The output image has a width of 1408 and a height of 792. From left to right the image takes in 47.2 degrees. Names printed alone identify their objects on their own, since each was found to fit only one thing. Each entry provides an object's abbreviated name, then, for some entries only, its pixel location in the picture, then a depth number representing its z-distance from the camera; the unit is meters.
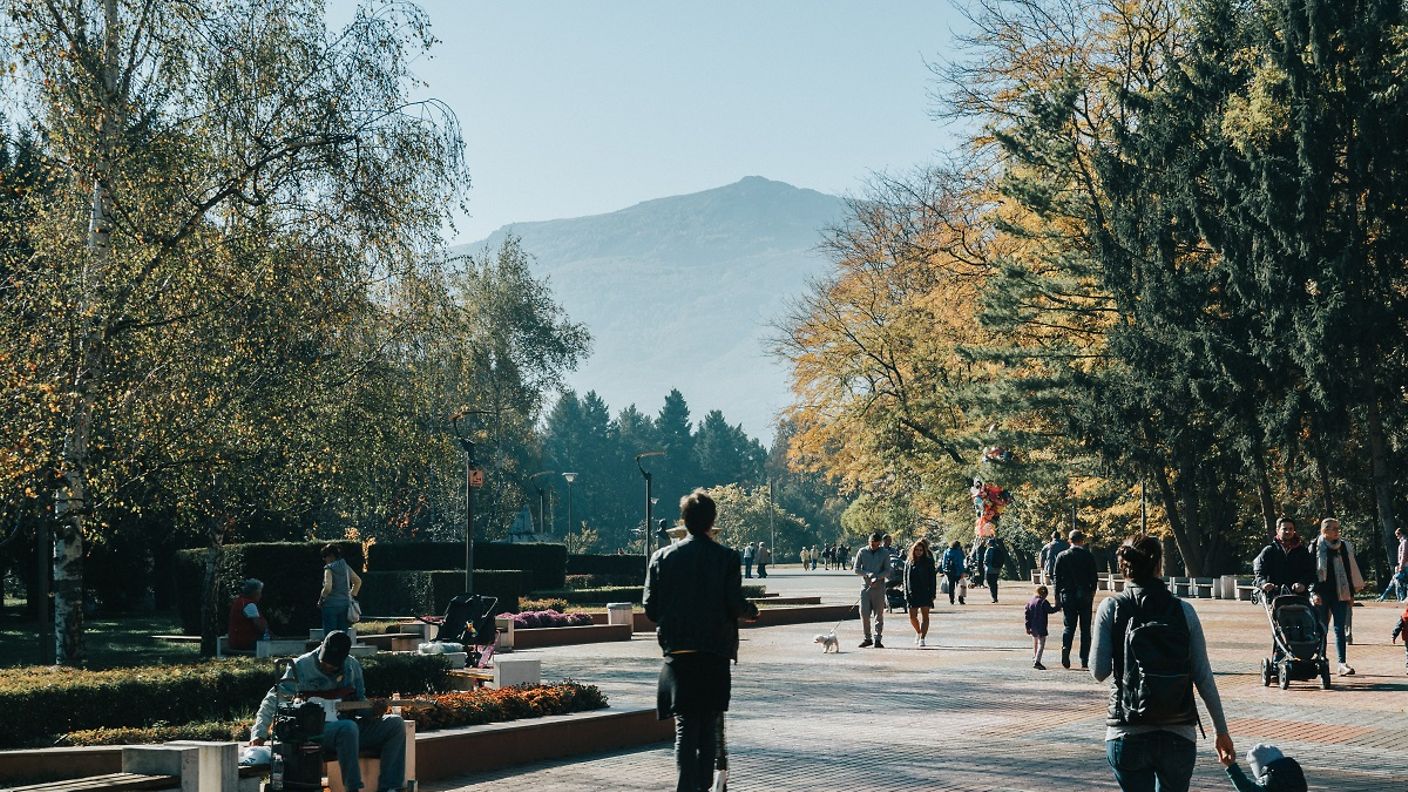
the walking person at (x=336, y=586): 22.12
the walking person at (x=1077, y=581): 19.89
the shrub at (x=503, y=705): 12.27
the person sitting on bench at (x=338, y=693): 10.35
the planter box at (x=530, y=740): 11.48
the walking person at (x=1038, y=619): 19.78
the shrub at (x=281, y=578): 26.50
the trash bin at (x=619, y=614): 29.14
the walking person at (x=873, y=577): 25.03
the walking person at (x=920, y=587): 25.09
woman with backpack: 6.61
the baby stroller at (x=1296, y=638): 16.61
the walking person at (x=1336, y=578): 18.28
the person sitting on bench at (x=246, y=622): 19.88
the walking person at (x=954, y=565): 42.00
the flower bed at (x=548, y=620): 28.31
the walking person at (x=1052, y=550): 34.91
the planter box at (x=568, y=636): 27.42
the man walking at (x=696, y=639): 8.57
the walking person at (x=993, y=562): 42.19
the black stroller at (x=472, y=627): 19.56
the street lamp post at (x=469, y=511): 31.89
